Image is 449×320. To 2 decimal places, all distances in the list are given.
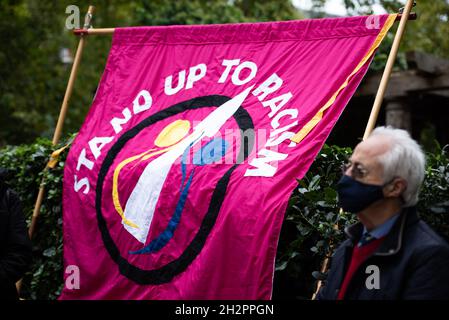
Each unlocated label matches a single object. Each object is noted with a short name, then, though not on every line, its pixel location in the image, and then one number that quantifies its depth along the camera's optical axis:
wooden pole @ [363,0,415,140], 4.84
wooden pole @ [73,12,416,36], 6.59
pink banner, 4.82
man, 2.76
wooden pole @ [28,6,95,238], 6.63
